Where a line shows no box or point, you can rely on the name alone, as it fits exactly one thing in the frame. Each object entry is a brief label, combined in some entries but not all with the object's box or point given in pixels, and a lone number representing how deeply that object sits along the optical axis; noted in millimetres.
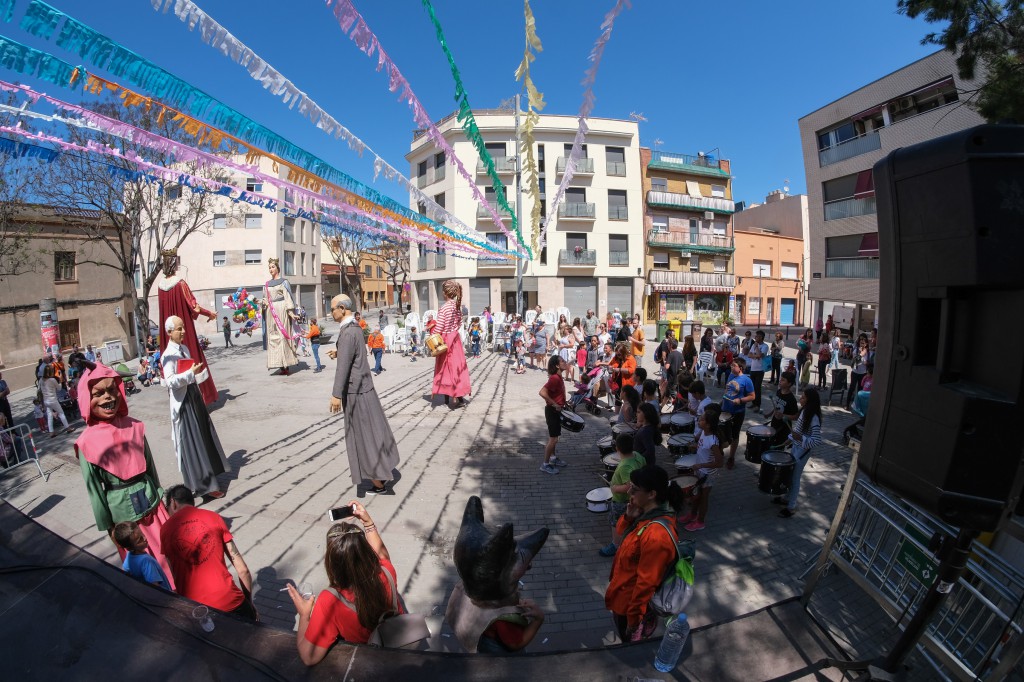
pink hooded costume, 3459
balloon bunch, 20223
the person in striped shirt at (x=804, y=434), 5125
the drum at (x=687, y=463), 5048
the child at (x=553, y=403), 6184
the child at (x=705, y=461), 4879
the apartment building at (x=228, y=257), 34094
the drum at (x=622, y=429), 5461
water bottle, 1588
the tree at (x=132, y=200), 12769
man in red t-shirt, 2586
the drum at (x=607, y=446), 5689
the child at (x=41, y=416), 8141
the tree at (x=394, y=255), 44875
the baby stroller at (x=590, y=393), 9297
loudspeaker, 1326
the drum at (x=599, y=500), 4672
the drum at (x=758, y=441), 5758
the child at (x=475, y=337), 16320
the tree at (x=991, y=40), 5562
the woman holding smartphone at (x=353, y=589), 2018
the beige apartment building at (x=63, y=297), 16562
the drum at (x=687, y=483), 4742
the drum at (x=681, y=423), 6348
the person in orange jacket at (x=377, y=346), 12562
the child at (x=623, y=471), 4227
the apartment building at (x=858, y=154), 18500
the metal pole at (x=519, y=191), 14055
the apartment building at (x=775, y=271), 36125
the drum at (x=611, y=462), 4992
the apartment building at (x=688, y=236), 33750
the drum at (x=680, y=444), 5676
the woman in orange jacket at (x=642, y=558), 2648
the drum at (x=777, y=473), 5137
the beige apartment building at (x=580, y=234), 31344
